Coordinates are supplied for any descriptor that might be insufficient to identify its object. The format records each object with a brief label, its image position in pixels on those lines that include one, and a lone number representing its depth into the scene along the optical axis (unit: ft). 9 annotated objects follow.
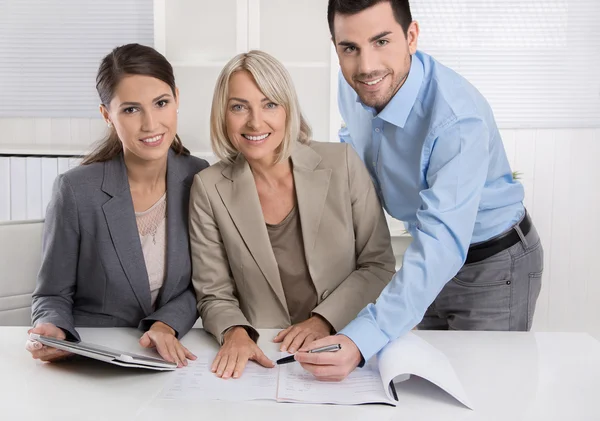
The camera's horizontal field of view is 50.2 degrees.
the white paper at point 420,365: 4.31
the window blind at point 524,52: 12.76
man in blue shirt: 4.99
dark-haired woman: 5.87
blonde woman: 5.97
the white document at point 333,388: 4.30
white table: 4.13
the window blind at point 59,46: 13.24
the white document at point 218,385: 4.39
